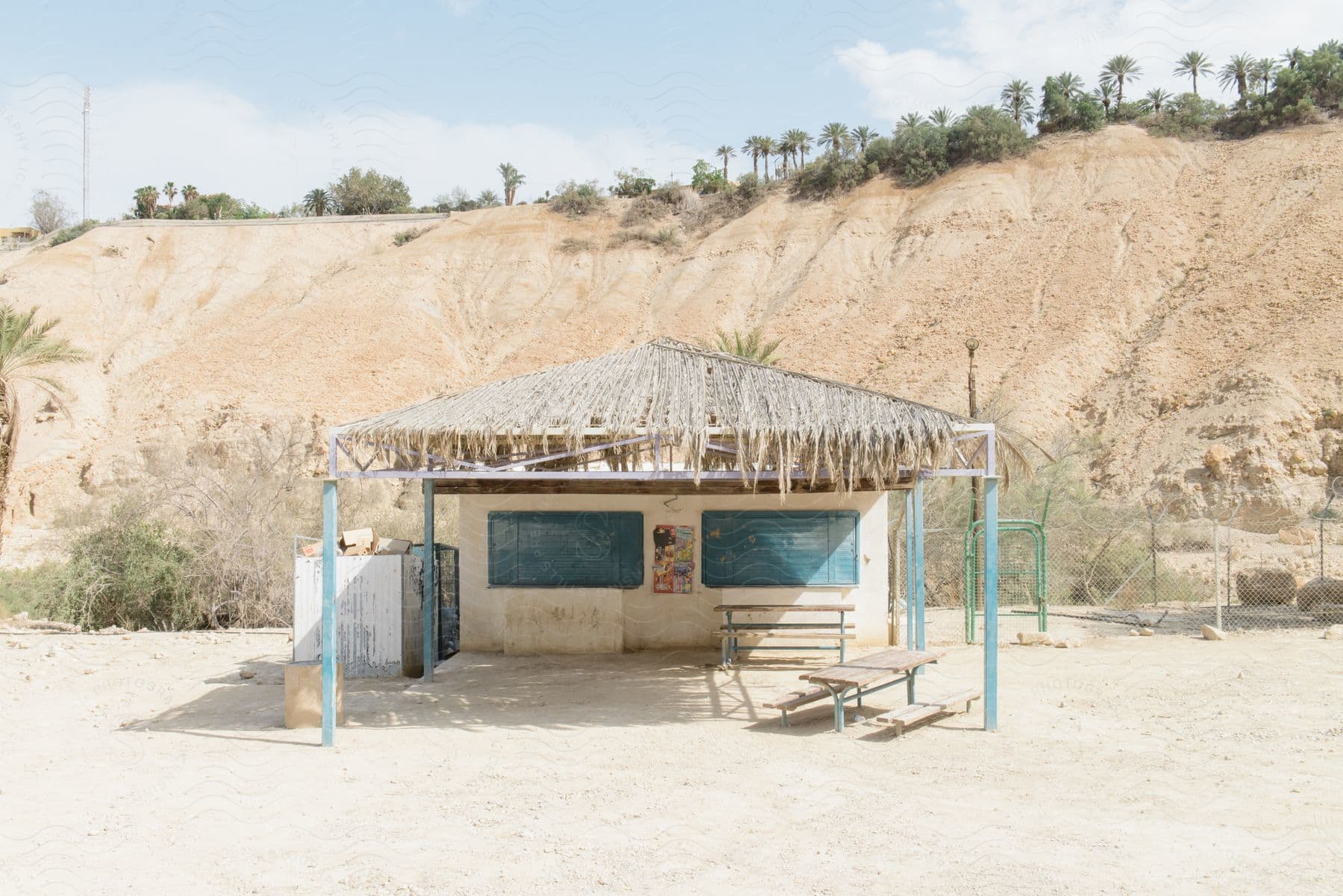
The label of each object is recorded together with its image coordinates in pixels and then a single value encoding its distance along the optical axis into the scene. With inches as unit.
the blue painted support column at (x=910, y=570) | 466.3
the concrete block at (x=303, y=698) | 358.9
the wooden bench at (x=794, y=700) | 345.4
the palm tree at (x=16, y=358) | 745.6
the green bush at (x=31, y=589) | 680.4
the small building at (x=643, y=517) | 359.9
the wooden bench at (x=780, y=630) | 472.1
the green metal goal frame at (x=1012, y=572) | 548.1
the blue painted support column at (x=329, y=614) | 334.6
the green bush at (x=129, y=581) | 648.4
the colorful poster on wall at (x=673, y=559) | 511.5
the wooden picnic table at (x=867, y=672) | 341.1
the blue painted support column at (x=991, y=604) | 335.0
